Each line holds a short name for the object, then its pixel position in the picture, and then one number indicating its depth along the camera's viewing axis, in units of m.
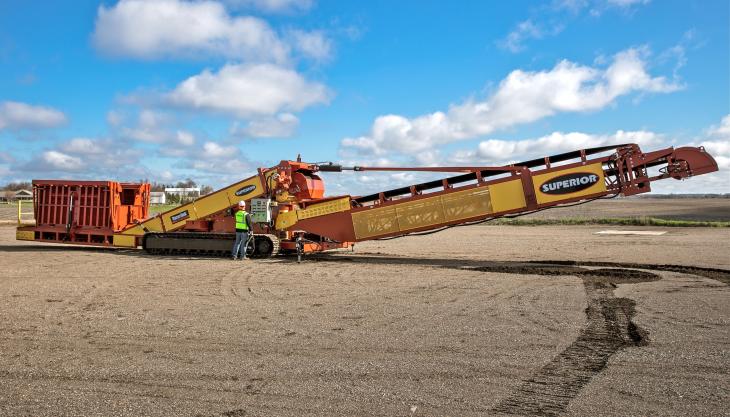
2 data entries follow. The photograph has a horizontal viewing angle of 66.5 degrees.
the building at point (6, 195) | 100.34
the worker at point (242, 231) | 15.09
